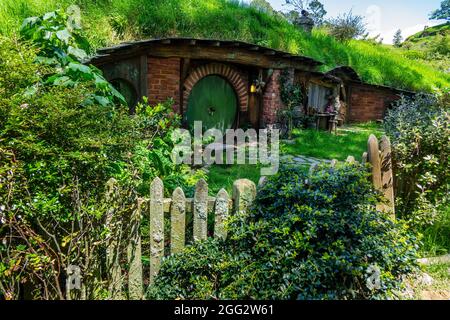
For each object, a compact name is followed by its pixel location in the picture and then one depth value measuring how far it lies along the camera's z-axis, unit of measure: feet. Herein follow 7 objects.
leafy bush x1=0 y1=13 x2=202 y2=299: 7.20
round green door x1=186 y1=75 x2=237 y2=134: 29.19
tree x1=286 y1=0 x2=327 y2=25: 55.11
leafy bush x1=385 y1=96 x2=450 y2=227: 11.89
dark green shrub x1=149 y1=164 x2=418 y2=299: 7.50
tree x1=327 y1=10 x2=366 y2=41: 62.54
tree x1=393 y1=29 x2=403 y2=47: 132.98
